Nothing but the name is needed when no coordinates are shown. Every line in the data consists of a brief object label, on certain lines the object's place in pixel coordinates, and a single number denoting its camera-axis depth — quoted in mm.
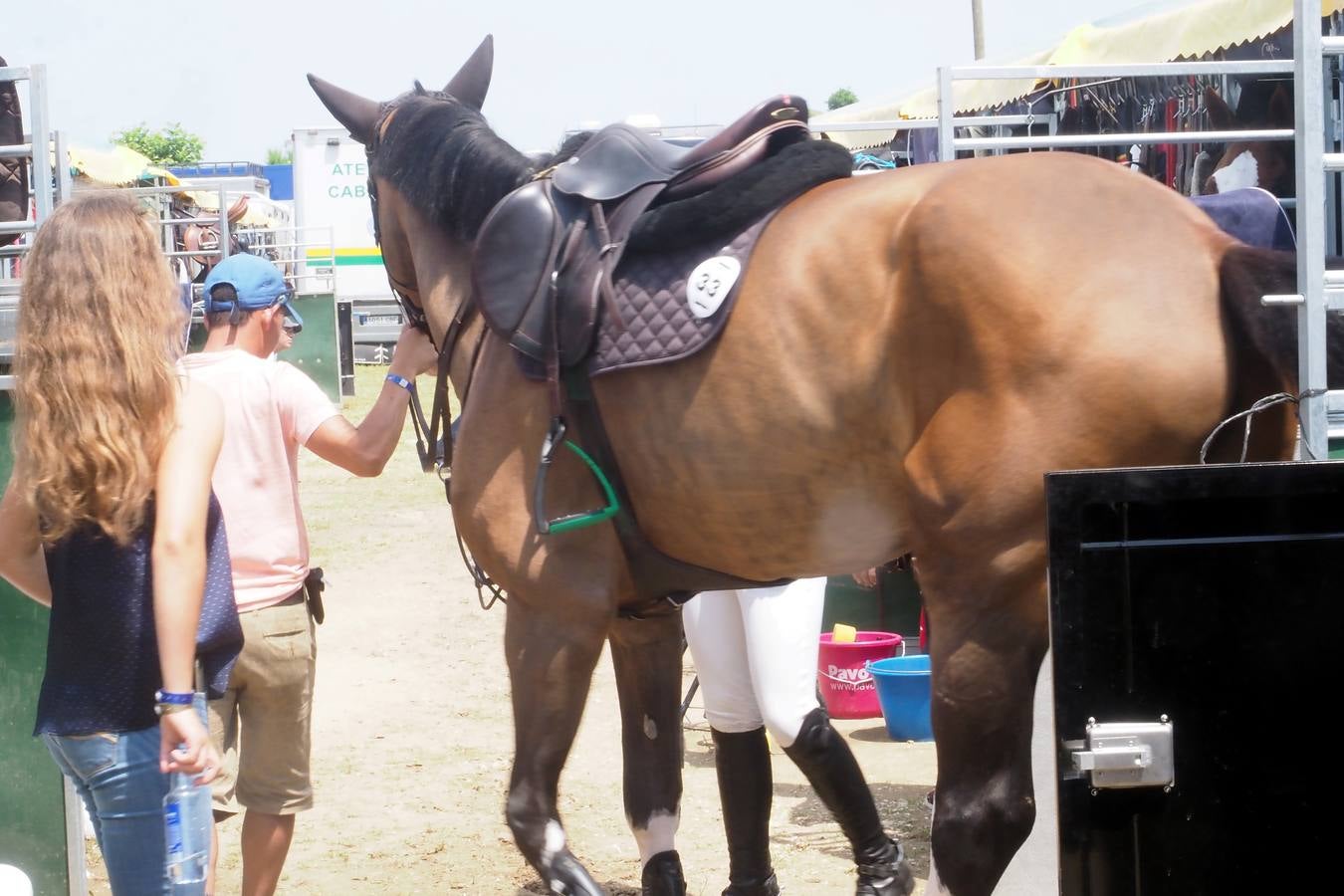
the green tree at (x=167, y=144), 68625
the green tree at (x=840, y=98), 103500
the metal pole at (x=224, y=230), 12098
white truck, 22703
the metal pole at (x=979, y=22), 26266
